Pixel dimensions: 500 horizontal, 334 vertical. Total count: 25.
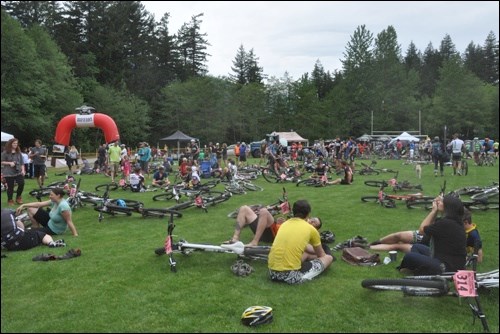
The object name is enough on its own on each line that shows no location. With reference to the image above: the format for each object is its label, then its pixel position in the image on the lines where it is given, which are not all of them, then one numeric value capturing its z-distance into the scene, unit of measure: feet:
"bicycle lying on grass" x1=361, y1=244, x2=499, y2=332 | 13.24
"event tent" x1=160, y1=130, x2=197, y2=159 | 125.18
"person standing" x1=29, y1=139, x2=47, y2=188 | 44.72
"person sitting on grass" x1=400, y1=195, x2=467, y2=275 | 16.53
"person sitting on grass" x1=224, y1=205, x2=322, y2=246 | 22.70
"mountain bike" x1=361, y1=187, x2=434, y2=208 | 34.76
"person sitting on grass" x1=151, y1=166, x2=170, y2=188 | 53.06
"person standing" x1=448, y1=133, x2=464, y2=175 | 52.70
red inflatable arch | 77.22
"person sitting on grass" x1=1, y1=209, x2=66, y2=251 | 22.67
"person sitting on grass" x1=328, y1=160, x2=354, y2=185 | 54.13
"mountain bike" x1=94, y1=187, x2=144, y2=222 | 32.65
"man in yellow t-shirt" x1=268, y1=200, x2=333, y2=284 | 17.72
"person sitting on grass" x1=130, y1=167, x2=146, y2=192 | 49.73
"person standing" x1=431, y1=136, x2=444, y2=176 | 55.52
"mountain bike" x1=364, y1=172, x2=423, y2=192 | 44.52
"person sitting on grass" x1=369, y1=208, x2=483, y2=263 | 20.02
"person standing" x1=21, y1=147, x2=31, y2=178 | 47.52
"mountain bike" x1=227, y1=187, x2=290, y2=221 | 27.53
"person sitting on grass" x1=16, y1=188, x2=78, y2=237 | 26.48
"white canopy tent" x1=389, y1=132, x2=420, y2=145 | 129.31
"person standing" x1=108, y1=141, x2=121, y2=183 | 57.44
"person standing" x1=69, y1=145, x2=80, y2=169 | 68.71
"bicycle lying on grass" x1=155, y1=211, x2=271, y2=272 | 19.90
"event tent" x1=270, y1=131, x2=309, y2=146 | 170.40
